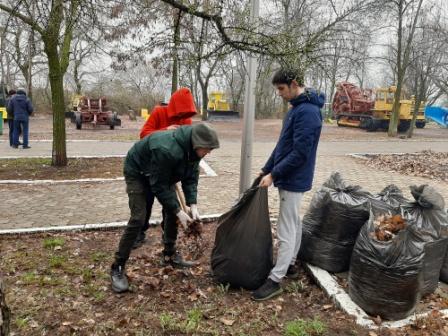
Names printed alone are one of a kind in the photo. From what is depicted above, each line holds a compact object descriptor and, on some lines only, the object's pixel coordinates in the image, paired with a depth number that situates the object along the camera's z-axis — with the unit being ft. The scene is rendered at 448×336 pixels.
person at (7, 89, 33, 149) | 35.88
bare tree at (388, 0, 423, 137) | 54.85
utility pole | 15.35
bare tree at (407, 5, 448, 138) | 57.31
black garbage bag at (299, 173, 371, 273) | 11.28
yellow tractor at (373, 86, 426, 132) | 70.49
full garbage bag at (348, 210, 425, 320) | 9.20
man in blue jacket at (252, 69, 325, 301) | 9.70
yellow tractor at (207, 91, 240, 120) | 82.89
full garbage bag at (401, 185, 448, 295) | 10.37
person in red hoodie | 13.46
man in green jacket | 9.27
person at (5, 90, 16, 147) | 37.00
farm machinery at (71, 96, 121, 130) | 59.53
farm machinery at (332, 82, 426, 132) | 70.69
